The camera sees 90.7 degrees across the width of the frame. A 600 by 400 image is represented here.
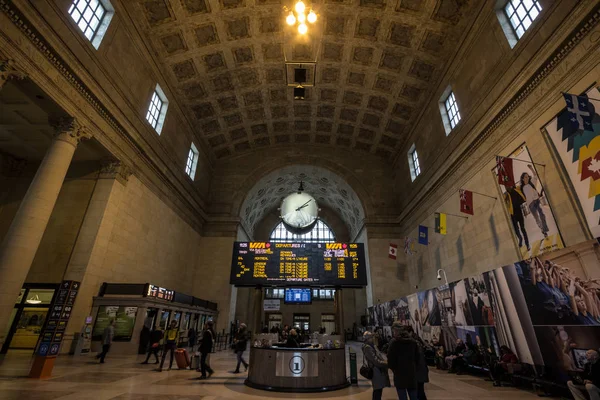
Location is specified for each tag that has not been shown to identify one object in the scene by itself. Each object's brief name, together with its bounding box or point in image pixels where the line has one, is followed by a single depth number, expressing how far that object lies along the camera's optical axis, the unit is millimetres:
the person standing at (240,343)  9750
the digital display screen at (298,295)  22703
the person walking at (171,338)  9998
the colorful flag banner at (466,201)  12860
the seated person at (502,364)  8055
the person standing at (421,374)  5219
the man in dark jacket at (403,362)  4508
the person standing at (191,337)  16266
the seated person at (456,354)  10305
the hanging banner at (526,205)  9516
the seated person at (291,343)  8539
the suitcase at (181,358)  9555
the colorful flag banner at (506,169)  10969
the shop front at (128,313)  12352
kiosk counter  7234
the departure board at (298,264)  14117
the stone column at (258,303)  13519
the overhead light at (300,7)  10344
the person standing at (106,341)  9972
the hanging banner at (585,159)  7852
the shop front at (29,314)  12742
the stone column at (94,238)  11898
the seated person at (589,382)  5168
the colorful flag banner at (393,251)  21172
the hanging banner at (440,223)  15208
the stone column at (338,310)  13211
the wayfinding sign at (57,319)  7332
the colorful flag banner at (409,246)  19297
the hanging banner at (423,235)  17161
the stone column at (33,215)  9086
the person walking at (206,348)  8438
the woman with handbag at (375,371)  5207
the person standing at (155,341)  10602
